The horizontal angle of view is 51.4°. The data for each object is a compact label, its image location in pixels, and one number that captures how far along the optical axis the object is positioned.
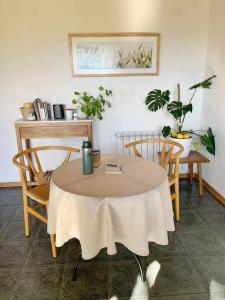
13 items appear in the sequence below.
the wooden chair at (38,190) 1.94
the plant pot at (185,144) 2.83
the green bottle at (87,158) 1.59
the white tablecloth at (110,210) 1.37
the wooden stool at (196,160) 2.84
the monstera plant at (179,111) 2.80
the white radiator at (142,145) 3.25
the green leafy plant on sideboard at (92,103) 2.84
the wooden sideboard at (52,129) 2.79
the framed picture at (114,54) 2.91
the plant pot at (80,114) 2.97
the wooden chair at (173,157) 2.20
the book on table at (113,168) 1.70
